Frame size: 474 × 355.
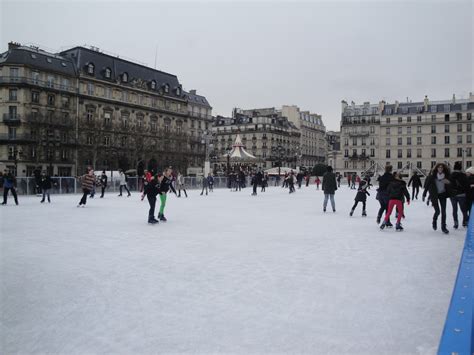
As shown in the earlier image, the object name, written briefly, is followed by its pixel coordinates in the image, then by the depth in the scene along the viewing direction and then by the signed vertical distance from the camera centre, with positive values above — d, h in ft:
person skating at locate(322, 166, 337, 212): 43.32 -1.44
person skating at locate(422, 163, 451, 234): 28.27 -1.21
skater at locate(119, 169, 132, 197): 70.44 -1.38
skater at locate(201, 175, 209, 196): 81.25 -2.21
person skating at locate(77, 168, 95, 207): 47.32 -1.40
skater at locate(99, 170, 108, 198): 66.05 -1.68
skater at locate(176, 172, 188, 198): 74.44 -1.86
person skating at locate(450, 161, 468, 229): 30.26 -1.39
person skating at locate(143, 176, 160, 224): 31.99 -1.67
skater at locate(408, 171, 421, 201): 62.55 -1.61
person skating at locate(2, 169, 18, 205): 49.49 -1.59
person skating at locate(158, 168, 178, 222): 33.37 -1.17
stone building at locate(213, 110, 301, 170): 262.26 +24.66
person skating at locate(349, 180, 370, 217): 39.34 -2.18
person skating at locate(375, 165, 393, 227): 32.51 -1.36
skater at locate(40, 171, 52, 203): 54.60 -1.75
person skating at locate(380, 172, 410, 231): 30.04 -1.92
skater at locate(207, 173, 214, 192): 95.02 -2.66
